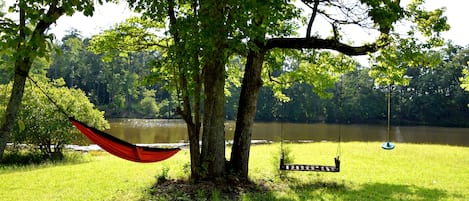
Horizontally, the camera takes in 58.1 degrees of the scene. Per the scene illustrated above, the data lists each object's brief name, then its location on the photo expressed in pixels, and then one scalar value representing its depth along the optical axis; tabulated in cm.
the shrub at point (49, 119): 1340
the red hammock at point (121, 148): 607
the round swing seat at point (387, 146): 1219
